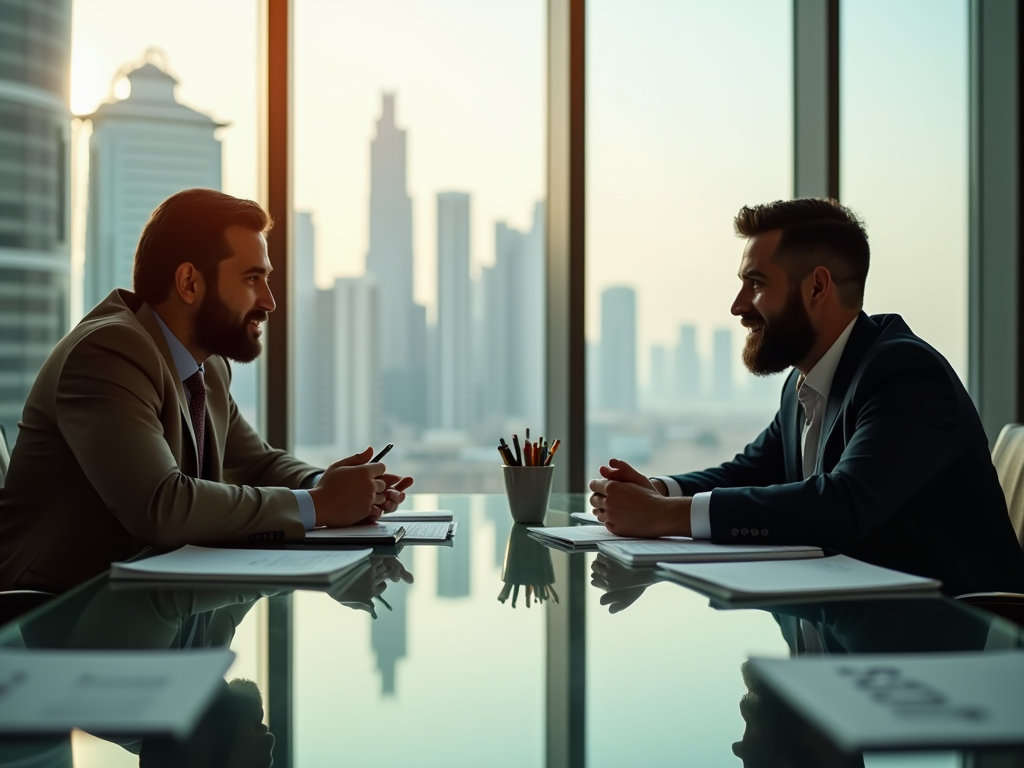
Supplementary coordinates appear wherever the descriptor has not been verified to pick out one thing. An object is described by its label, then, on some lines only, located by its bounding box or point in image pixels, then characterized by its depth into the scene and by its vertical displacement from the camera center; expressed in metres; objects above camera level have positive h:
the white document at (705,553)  1.23 -0.23
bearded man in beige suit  1.37 -0.09
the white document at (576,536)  1.40 -0.24
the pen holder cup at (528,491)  1.70 -0.20
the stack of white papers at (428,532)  1.49 -0.25
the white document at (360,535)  1.38 -0.24
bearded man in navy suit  1.37 -0.11
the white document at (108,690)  0.54 -0.21
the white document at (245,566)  1.06 -0.23
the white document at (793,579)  0.98 -0.22
